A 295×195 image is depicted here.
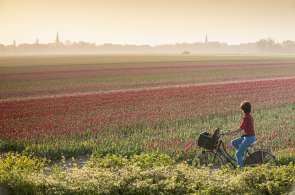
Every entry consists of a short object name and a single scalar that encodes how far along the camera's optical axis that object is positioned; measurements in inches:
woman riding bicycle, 442.0
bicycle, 444.5
